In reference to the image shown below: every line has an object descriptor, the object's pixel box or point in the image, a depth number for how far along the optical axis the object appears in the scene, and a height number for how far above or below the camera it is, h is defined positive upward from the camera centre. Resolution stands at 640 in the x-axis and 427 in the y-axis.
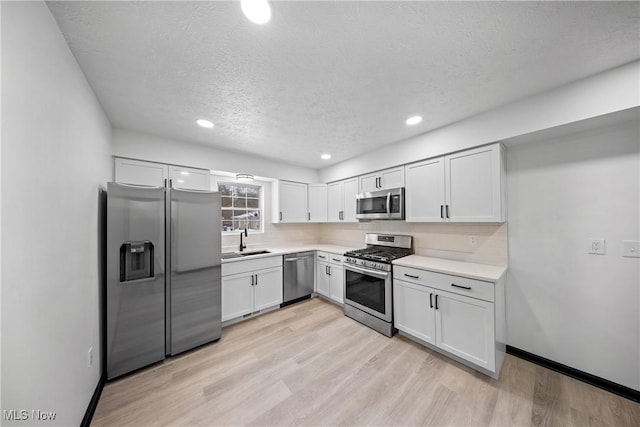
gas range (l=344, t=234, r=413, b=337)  2.61 -0.91
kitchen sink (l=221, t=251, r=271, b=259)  3.24 -0.62
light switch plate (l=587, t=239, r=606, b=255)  1.83 -0.31
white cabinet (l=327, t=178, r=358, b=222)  3.69 +0.27
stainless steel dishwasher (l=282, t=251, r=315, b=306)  3.44 -1.06
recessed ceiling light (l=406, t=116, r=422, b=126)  2.29 +1.05
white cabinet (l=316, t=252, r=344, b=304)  3.37 -1.03
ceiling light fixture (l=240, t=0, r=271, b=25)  1.03 +1.06
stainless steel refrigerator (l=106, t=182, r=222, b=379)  1.92 -0.59
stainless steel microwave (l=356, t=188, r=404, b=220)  2.92 +0.15
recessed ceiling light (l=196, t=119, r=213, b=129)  2.27 +1.03
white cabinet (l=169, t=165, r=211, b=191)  2.71 +0.52
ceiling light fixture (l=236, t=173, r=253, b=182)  3.22 +0.60
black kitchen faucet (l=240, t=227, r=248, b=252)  3.58 -0.50
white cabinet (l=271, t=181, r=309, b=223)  3.89 +0.25
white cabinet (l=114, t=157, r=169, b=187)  2.38 +0.53
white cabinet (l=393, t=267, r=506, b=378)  1.89 -1.03
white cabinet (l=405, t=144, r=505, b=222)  2.16 +0.31
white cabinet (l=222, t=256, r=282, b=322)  2.80 -1.02
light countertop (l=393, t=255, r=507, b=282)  1.97 -0.58
